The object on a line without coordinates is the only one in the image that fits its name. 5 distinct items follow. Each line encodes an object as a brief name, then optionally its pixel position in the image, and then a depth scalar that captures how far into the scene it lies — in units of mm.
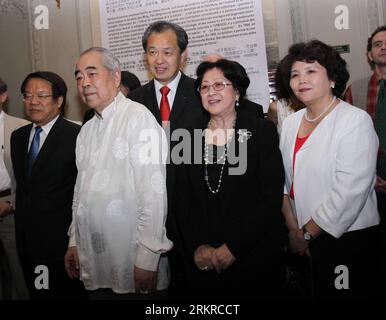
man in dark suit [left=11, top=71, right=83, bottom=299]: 1936
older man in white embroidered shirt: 1536
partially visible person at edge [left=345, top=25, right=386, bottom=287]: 1902
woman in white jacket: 1529
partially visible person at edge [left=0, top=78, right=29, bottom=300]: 2238
